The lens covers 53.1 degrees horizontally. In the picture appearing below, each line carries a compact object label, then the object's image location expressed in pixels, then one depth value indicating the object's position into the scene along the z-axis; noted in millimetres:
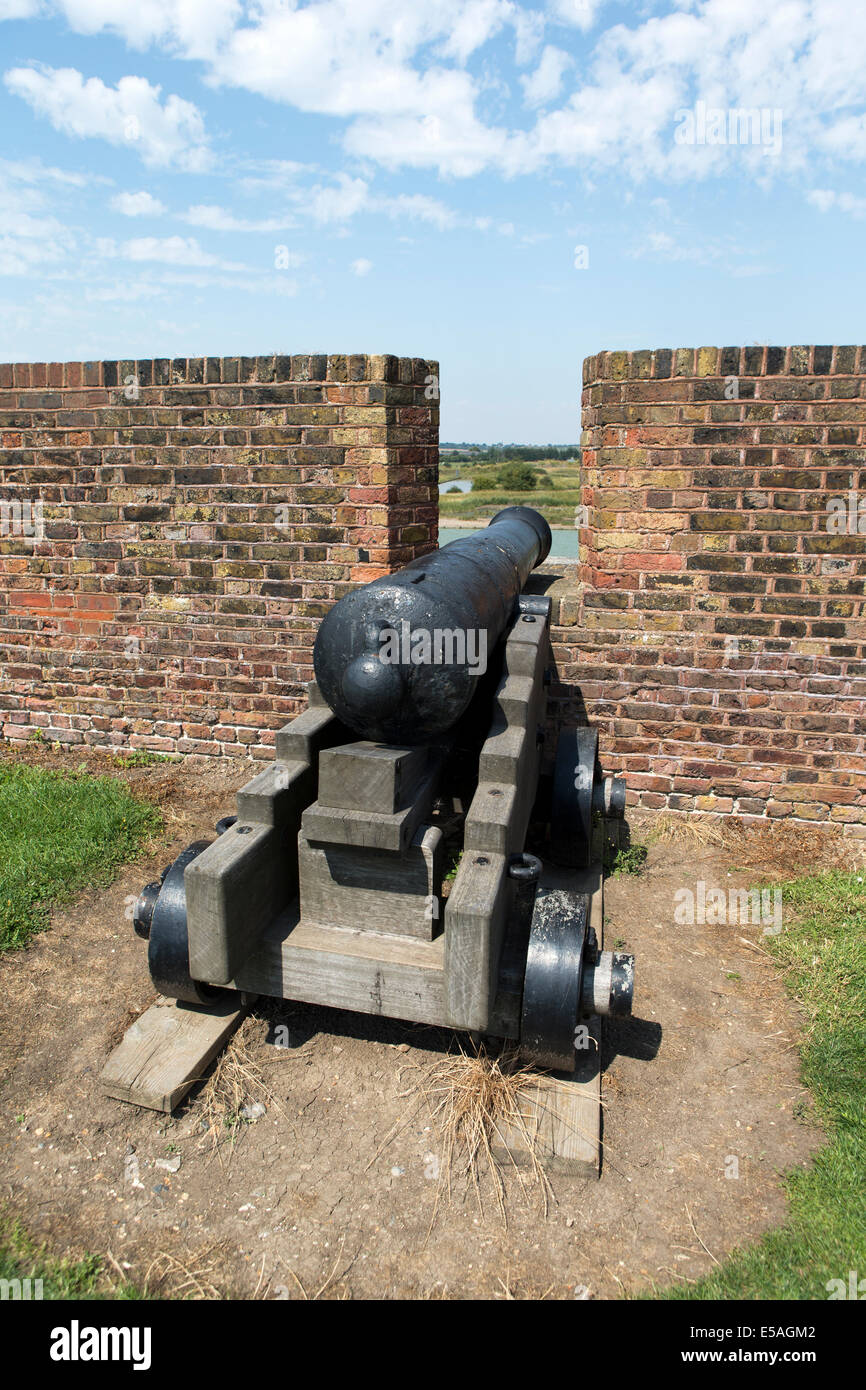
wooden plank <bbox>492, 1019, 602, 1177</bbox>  2395
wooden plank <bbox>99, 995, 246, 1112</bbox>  2592
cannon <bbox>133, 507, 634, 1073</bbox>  2430
